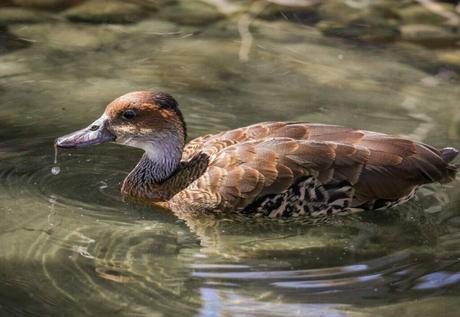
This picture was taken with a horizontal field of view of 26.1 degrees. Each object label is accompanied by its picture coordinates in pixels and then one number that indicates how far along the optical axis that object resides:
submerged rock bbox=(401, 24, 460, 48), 11.13
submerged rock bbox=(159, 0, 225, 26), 11.71
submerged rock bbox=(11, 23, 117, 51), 10.74
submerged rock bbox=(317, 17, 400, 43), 11.28
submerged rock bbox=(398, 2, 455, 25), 11.74
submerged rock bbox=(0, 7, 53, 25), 11.43
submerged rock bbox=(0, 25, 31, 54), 10.49
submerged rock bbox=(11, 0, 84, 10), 11.92
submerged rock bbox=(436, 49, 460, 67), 10.62
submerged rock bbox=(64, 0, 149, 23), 11.63
